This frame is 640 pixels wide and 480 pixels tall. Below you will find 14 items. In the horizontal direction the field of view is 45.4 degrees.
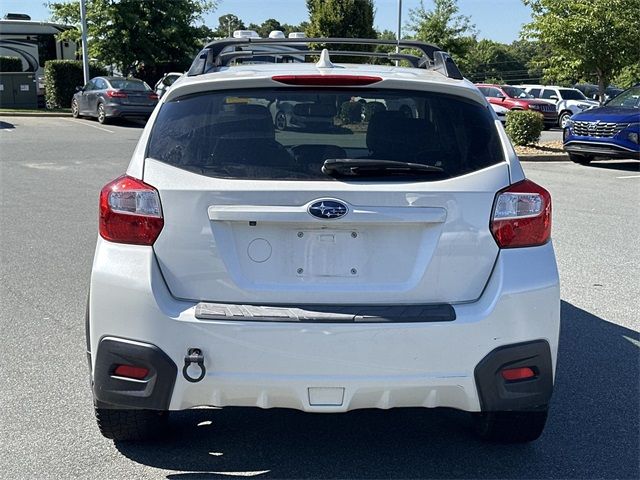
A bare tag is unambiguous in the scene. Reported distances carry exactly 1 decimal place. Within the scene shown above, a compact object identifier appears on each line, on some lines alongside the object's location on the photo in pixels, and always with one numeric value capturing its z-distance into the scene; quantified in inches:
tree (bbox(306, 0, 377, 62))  1418.6
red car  1122.7
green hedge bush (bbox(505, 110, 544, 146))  714.2
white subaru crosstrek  118.8
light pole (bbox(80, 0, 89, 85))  1135.0
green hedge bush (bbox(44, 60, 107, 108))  1222.9
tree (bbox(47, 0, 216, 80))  1216.8
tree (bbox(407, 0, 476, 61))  1347.2
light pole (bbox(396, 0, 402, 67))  1322.6
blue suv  611.8
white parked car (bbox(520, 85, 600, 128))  1155.3
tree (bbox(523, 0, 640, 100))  775.1
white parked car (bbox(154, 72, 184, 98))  878.4
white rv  1327.5
